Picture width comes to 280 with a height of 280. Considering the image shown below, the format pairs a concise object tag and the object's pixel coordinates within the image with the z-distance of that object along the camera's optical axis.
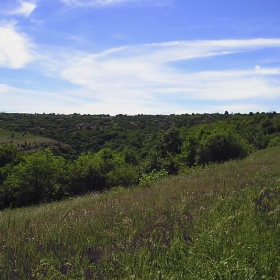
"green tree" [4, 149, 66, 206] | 37.84
